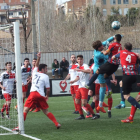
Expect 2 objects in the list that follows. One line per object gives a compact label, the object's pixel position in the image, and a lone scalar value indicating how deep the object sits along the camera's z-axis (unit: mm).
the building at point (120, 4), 91250
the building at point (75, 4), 92125
